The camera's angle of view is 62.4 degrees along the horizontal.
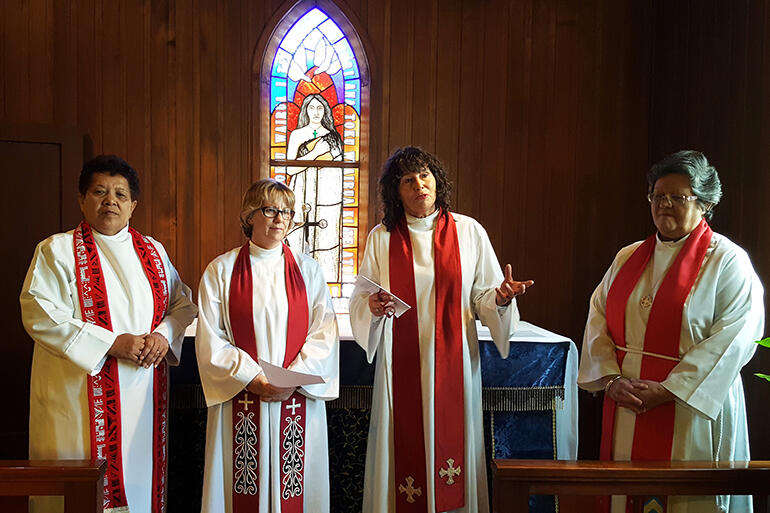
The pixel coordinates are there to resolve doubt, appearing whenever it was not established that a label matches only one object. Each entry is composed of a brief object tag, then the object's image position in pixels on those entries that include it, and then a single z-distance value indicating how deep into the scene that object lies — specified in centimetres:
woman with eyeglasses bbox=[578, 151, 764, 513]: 223
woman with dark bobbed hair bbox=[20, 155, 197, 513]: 243
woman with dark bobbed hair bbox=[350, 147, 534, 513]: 271
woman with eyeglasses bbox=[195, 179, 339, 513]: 246
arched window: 479
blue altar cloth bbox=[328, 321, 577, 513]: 318
